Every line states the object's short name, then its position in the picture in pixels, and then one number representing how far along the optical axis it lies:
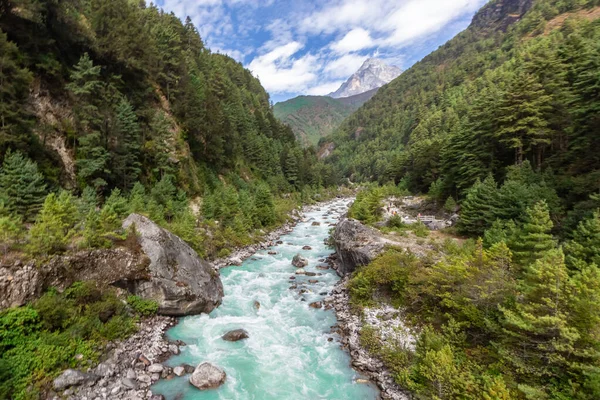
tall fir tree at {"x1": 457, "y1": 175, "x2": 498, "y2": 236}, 23.39
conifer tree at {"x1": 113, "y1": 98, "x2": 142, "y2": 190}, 27.86
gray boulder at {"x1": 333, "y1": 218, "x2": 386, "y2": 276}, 22.53
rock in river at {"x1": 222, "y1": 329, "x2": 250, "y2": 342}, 15.98
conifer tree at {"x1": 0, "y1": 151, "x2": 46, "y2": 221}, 18.28
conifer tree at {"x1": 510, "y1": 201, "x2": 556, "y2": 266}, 13.22
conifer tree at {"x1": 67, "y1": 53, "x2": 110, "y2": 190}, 25.27
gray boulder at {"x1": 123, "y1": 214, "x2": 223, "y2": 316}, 16.88
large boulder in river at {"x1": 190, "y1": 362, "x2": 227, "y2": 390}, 12.31
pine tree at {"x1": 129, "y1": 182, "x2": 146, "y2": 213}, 24.02
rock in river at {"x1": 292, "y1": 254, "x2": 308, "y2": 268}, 28.23
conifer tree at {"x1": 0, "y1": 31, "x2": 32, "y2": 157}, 19.97
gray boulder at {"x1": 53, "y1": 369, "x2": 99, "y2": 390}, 10.70
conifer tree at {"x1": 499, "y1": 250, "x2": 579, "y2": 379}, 8.52
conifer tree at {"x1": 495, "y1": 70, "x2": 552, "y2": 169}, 27.70
